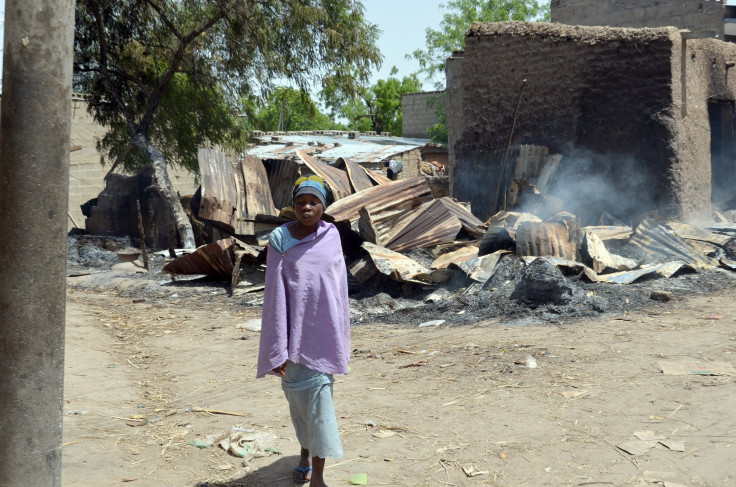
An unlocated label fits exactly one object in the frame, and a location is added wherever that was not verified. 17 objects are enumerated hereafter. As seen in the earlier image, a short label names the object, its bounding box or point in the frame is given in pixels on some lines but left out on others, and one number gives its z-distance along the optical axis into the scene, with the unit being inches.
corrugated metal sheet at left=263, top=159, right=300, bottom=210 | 453.1
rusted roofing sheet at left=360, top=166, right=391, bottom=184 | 404.5
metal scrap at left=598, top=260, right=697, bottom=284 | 305.6
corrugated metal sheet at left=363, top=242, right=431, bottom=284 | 315.6
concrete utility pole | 88.0
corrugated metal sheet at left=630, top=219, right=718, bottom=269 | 339.0
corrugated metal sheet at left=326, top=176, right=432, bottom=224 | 343.9
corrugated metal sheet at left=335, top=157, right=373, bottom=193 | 389.7
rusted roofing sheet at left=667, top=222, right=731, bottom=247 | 366.6
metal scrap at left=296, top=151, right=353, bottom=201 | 374.0
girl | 125.7
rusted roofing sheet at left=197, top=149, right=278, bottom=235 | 408.5
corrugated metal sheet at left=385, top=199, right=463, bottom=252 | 350.3
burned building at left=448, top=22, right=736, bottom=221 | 399.9
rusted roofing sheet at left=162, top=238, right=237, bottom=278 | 360.5
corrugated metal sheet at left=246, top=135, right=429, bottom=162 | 883.0
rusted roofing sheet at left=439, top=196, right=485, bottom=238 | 368.5
